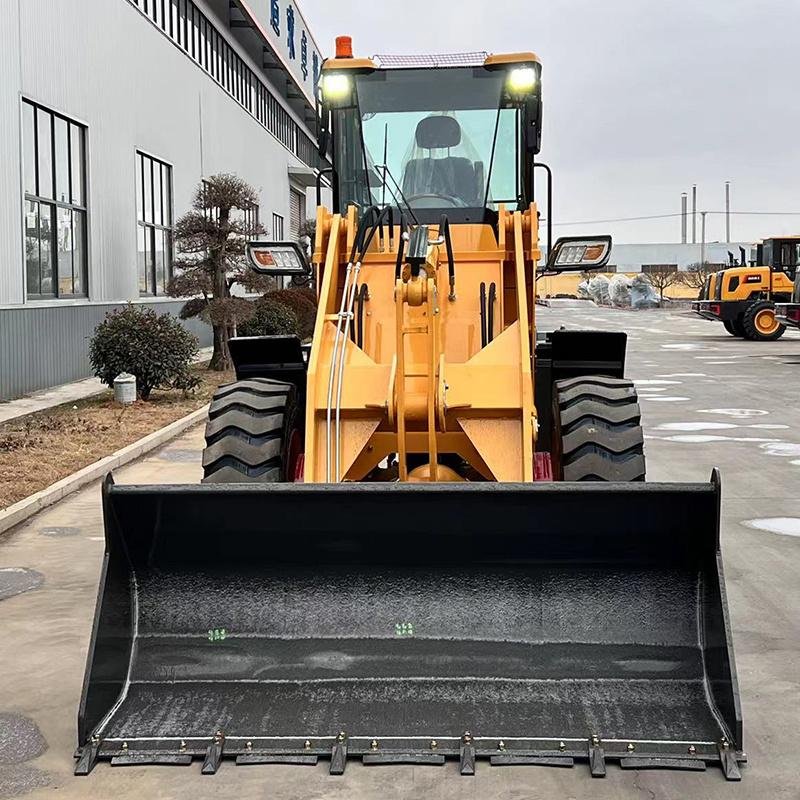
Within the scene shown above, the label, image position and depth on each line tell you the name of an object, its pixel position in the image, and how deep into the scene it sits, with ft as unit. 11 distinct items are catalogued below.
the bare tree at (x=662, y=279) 222.67
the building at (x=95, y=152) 55.62
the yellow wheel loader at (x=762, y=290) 110.22
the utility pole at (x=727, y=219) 403.95
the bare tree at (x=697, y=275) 230.68
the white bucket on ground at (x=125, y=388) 50.85
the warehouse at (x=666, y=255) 361.92
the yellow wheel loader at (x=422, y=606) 14.12
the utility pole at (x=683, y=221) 400.80
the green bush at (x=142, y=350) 51.39
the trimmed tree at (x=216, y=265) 71.41
